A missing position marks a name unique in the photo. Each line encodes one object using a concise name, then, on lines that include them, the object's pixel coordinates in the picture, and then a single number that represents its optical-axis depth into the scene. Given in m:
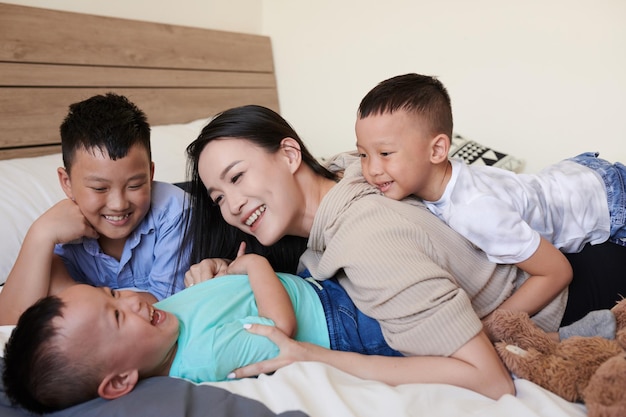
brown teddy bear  0.79
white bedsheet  0.81
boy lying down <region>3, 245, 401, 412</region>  0.83
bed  0.82
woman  0.90
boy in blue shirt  1.20
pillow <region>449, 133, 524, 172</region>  2.35
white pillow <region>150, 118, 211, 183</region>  1.97
